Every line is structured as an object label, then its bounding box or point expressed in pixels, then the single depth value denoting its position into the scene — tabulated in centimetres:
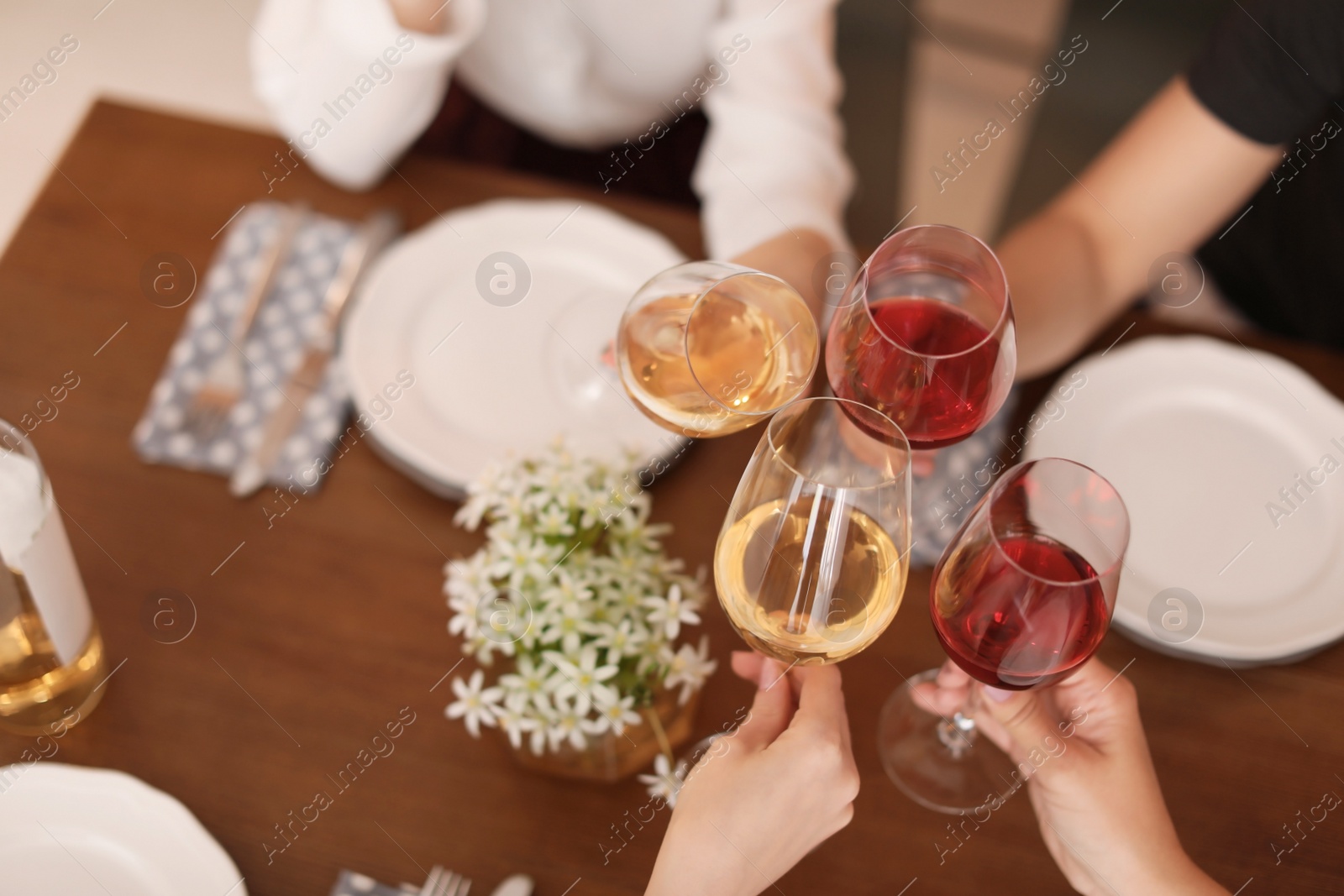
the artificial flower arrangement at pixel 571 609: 77
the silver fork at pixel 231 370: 102
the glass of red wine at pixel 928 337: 77
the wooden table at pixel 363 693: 84
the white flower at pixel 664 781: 78
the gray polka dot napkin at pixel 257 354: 100
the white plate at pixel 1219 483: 96
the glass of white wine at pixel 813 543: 67
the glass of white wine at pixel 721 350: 85
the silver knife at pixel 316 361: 99
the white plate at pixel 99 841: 77
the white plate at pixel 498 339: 102
